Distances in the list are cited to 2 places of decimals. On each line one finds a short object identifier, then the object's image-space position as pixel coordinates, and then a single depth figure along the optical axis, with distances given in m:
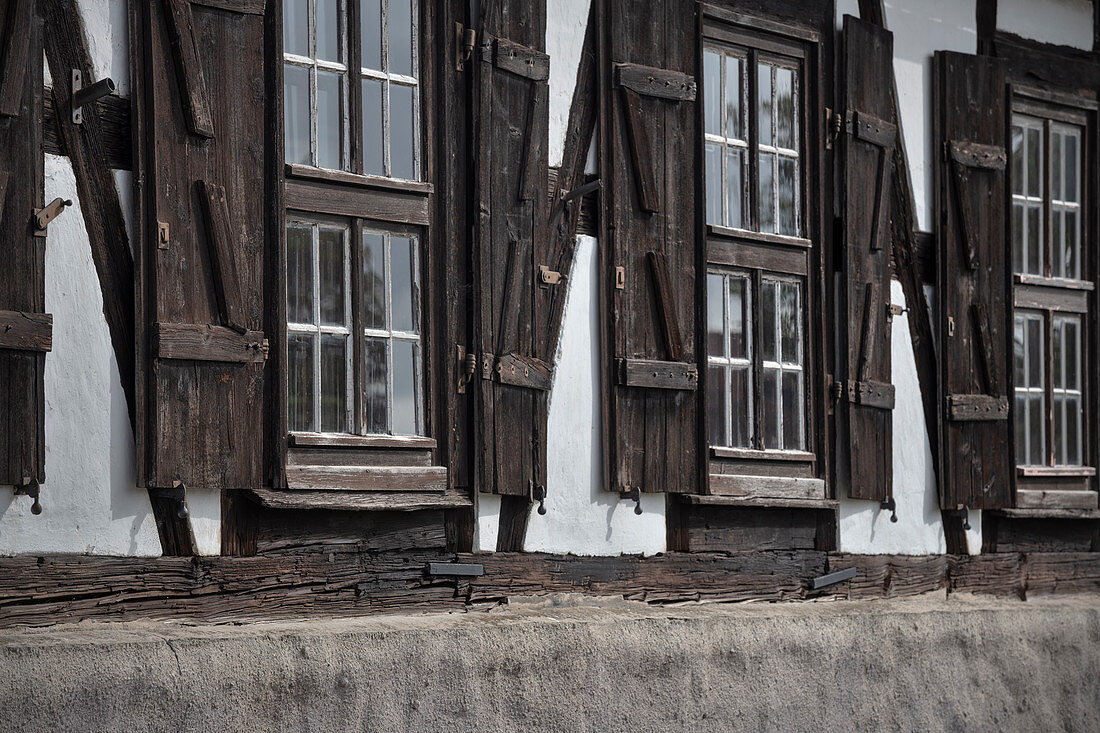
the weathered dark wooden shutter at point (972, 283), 14.54
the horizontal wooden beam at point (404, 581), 9.14
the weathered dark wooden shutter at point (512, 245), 11.21
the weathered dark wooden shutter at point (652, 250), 12.06
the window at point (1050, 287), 15.48
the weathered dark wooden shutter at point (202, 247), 9.53
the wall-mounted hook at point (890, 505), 13.90
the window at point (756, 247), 13.05
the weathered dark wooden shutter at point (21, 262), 8.88
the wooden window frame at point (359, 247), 10.27
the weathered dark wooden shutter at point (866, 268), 13.69
